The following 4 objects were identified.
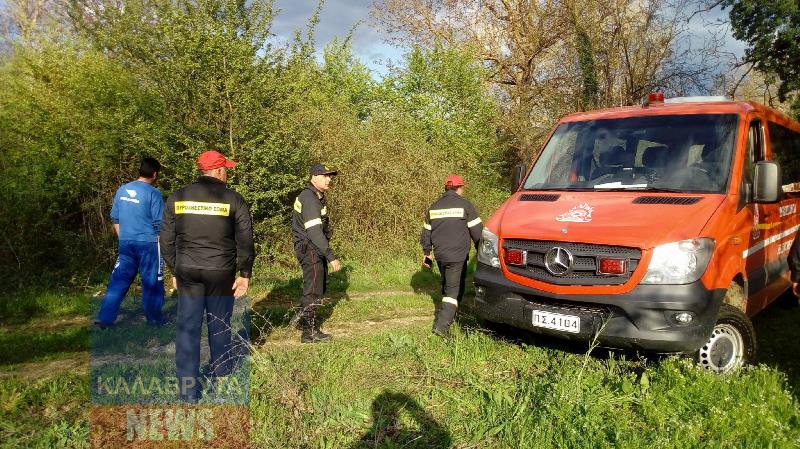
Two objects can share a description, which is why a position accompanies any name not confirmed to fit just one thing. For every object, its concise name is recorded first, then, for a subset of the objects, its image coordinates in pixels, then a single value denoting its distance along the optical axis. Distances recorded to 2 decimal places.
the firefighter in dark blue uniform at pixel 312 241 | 5.36
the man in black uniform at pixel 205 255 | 3.95
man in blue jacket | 5.91
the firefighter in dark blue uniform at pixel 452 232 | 5.72
